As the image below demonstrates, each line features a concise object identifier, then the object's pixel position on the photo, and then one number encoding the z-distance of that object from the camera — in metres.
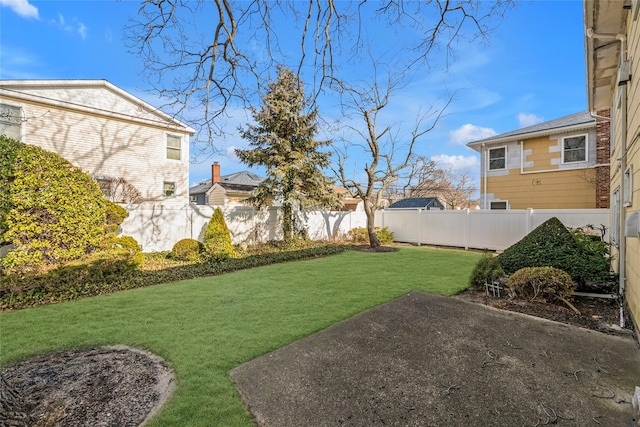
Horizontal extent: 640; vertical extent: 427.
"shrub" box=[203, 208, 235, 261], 8.30
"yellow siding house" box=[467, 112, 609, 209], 10.44
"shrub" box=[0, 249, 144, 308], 4.68
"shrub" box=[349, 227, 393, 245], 12.83
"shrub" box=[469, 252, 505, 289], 5.12
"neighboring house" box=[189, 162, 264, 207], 19.50
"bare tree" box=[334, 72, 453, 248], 11.36
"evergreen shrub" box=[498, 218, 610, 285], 4.61
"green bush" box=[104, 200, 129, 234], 7.30
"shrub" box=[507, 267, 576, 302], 4.27
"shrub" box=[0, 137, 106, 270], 5.57
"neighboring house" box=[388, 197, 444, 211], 22.46
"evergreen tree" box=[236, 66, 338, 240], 10.73
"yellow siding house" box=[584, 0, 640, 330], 3.38
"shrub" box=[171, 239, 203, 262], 8.21
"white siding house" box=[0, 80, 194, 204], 10.12
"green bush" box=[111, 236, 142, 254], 7.12
